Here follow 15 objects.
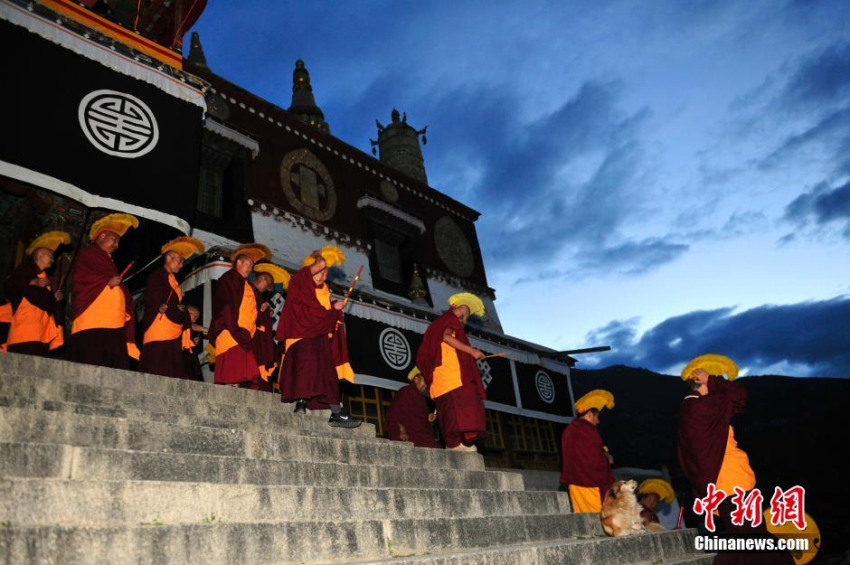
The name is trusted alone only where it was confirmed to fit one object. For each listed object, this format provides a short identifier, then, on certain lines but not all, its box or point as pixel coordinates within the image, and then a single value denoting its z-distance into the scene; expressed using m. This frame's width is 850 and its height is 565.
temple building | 6.59
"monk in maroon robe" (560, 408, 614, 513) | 6.16
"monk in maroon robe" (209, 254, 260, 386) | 6.14
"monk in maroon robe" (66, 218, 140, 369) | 5.57
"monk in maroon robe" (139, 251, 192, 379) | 6.07
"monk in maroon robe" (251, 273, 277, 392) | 6.61
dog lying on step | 4.37
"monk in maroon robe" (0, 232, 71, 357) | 5.77
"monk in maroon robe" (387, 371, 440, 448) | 7.78
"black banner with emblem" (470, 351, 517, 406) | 12.53
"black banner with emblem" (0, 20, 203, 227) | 6.26
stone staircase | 2.36
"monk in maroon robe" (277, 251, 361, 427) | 5.40
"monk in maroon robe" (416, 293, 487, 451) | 5.94
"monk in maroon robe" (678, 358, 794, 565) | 4.07
